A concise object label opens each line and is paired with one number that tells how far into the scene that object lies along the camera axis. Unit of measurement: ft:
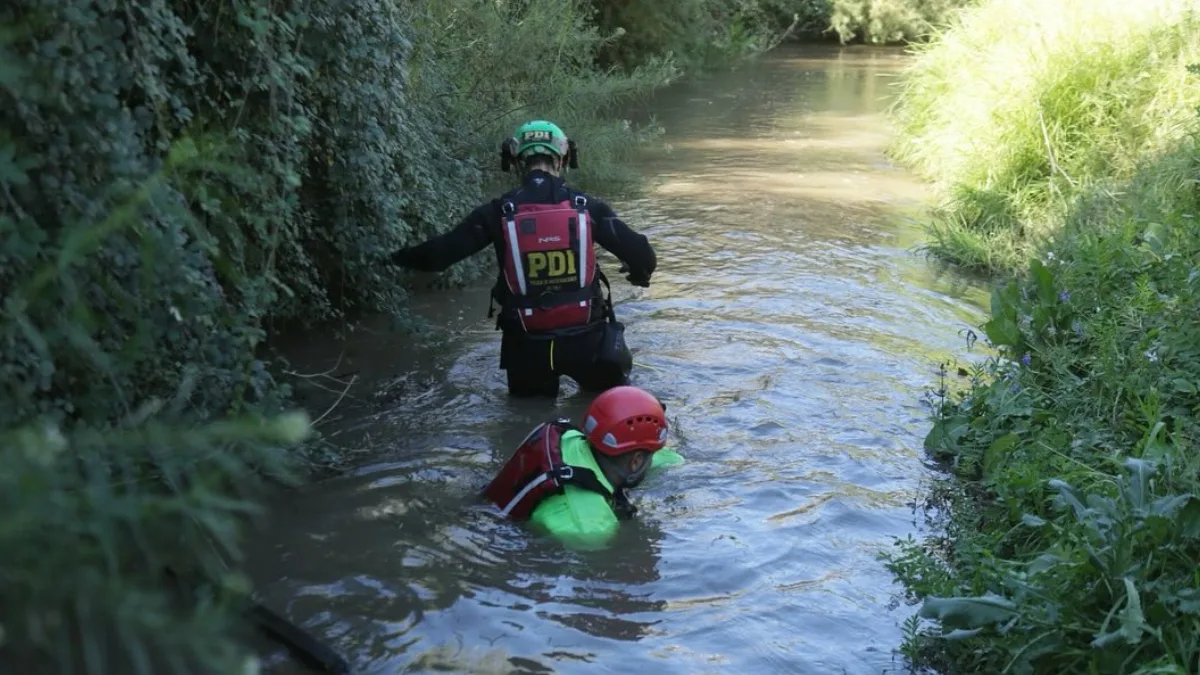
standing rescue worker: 21.01
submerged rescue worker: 17.17
